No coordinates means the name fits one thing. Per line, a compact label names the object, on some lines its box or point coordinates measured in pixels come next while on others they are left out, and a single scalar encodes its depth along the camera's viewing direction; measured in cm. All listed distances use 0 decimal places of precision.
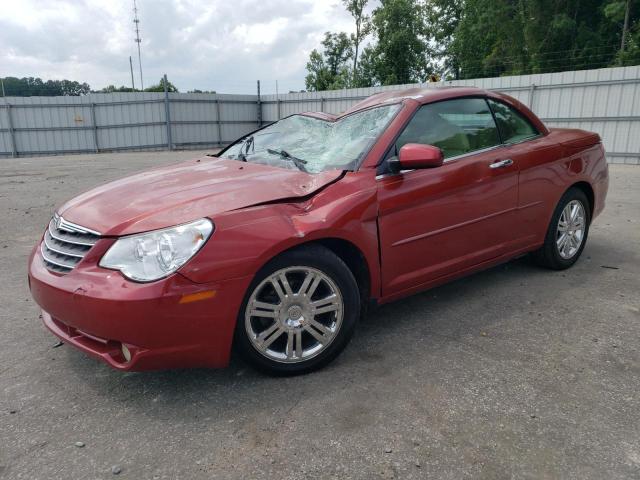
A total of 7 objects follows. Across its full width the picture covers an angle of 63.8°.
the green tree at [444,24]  3922
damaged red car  237
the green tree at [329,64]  4506
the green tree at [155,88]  4582
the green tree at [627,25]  2344
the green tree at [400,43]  3781
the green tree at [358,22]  4097
